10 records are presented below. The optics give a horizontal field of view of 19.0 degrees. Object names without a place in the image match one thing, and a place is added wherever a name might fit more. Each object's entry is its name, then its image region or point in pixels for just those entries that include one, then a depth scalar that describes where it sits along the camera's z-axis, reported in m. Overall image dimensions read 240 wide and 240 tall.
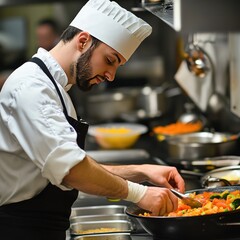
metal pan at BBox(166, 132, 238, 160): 4.13
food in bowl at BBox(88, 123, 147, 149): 5.07
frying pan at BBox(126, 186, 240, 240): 2.61
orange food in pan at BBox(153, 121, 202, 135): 4.92
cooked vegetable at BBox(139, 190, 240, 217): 2.76
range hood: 2.37
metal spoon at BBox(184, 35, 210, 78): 4.56
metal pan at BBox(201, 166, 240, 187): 3.27
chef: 2.51
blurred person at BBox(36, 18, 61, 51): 7.65
